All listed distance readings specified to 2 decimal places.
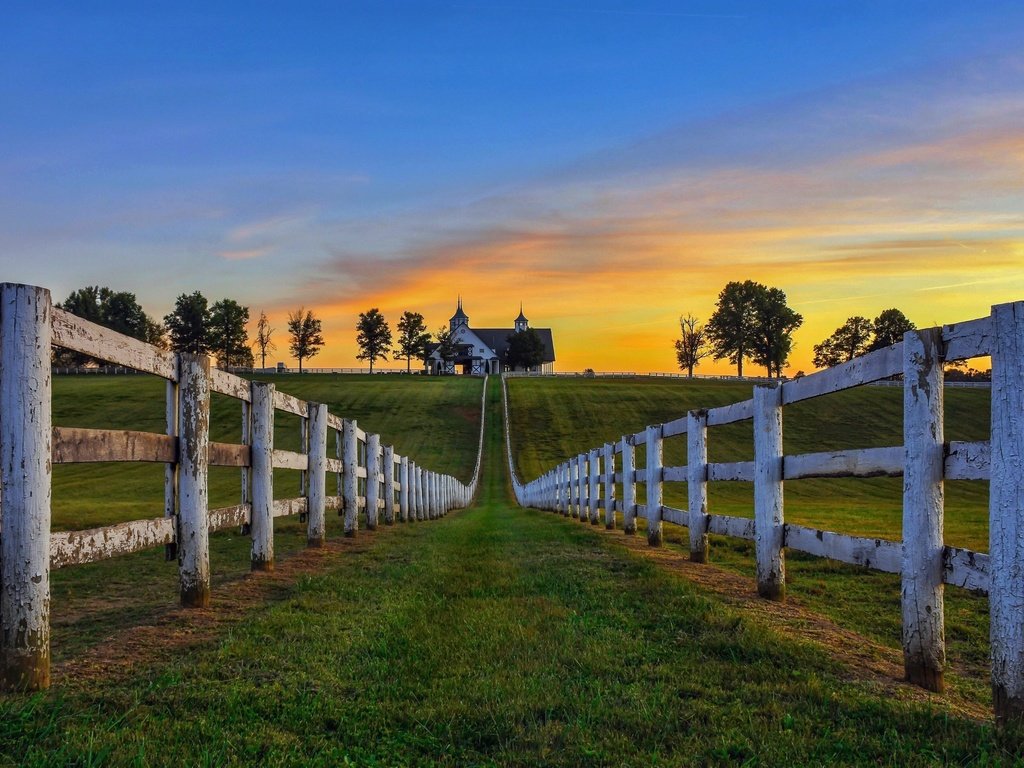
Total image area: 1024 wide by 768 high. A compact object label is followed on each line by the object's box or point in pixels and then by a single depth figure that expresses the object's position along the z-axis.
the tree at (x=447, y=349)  133.00
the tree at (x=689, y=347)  131.38
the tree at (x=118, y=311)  133.75
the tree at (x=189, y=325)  118.75
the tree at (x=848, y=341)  116.50
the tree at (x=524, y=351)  130.00
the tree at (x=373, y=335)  131.50
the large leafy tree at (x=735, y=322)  117.38
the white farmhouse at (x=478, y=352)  136.38
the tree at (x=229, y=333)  118.75
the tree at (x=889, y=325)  110.25
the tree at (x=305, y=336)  133.00
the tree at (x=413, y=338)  132.00
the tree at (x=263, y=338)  135.25
